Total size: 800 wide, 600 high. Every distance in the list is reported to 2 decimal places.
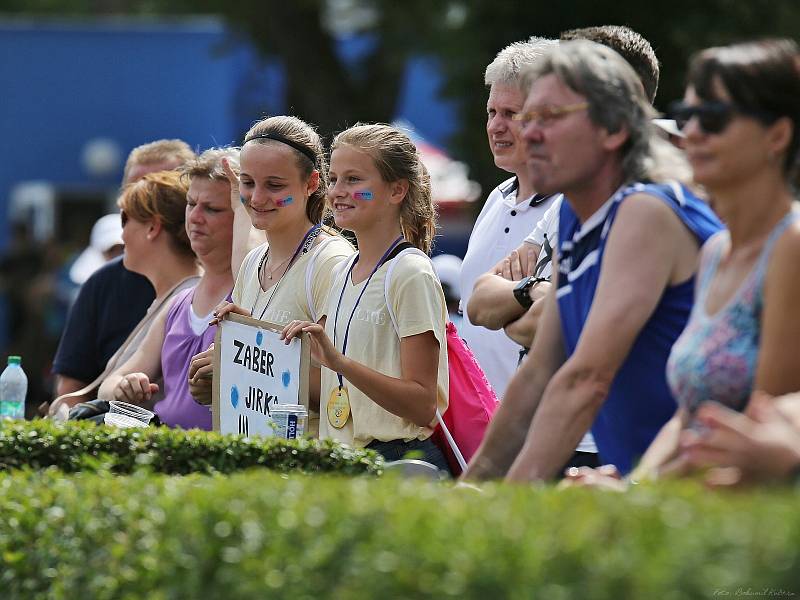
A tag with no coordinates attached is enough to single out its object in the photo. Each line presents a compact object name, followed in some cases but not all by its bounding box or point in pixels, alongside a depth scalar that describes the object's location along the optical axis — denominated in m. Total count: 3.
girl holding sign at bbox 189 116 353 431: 12.12
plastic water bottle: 14.47
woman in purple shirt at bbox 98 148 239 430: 13.41
